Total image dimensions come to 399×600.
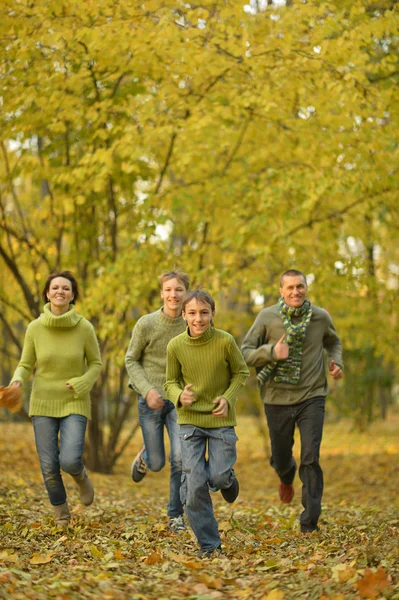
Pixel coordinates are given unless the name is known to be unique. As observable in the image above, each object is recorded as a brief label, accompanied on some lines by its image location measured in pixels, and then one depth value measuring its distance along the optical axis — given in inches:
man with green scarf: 502.3
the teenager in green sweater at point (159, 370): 517.4
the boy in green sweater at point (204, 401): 417.4
